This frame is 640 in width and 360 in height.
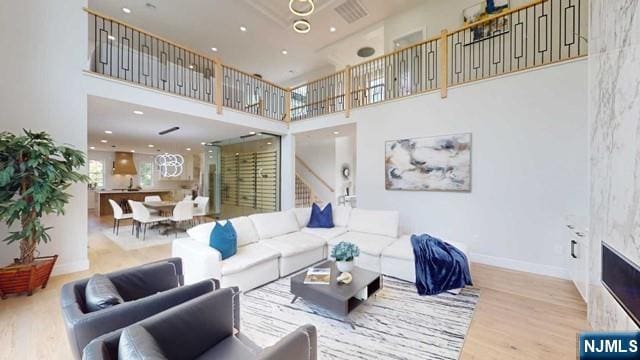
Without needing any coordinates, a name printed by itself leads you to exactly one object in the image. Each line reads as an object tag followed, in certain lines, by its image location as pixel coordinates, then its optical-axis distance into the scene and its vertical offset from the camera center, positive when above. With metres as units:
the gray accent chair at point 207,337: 1.03 -0.79
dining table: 6.10 -0.82
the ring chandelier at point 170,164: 7.66 +0.47
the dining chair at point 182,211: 5.64 -0.78
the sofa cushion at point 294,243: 3.36 -0.95
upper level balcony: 4.25 +2.51
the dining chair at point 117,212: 5.81 -0.83
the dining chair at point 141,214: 5.44 -0.82
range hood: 10.86 +0.62
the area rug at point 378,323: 1.97 -1.37
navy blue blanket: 2.88 -1.07
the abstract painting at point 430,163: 4.12 +0.29
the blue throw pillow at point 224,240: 2.90 -0.74
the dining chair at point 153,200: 6.48 -0.66
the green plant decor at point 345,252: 2.60 -0.79
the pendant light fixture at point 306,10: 3.83 +2.69
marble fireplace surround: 1.47 +0.26
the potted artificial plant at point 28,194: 2.71 -0.20
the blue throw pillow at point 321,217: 4.49 -0.72
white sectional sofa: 2.79 -0.95
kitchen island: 8.87 -0.72
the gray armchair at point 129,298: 1.22 -0.76
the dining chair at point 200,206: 6.64 -0.78
